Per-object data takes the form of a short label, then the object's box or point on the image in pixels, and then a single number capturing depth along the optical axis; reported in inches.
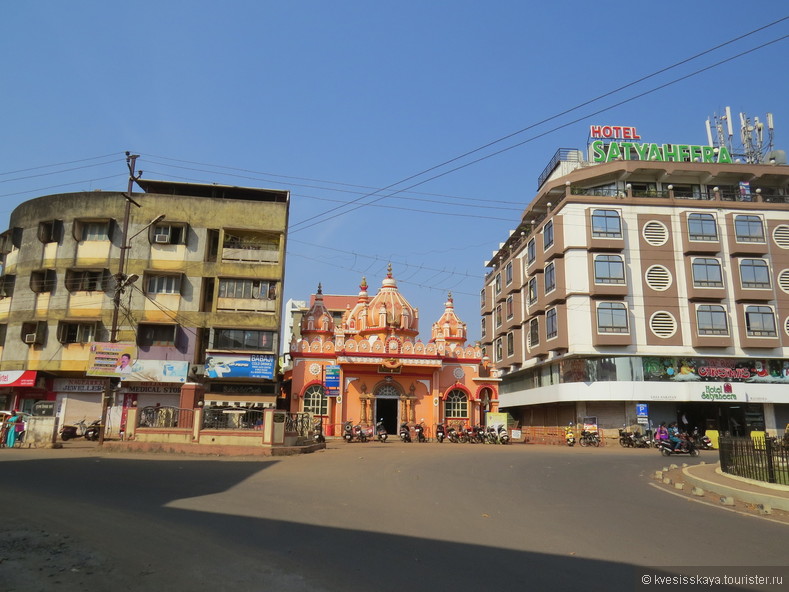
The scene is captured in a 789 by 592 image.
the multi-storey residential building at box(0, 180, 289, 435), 1269.7
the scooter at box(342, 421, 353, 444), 1191.6
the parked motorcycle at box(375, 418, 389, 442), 1211.4
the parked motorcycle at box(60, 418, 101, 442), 997.2
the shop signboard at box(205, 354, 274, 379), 1264.8
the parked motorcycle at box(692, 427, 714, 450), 1194.0
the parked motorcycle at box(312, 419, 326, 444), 959.2
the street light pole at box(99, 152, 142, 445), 861.2
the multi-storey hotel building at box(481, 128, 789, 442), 1446.9
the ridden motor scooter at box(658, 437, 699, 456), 965.2
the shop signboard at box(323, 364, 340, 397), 1350.9
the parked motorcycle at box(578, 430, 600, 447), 1295.5
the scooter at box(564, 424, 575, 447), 1296.8
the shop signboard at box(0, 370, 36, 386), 1255.5
